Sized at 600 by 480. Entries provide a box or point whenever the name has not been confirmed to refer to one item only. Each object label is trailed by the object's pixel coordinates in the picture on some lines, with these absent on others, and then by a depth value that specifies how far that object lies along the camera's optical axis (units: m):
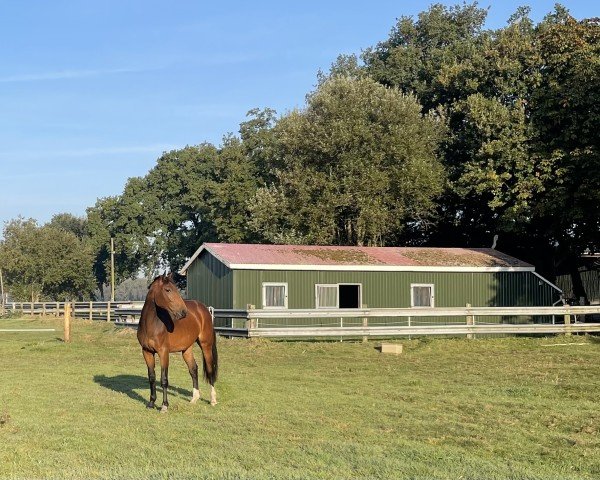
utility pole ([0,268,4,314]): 55.41
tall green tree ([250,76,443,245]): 38.91
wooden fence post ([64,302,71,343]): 25.03
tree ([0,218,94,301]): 69.32
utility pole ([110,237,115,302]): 66.69
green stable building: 28.67
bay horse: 11.55
